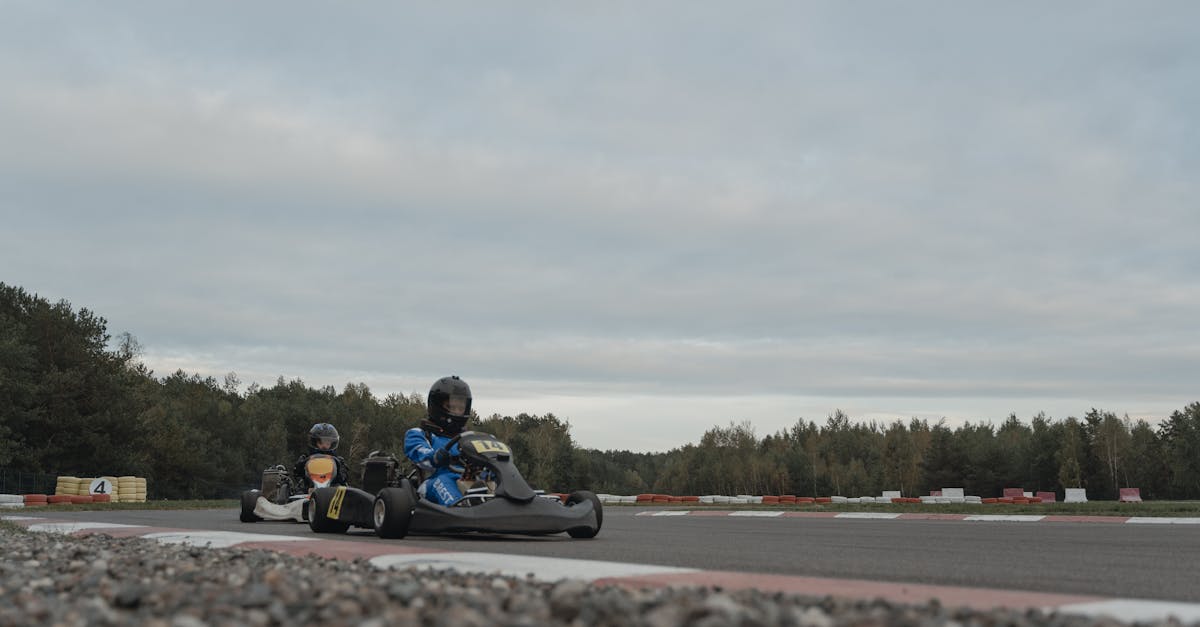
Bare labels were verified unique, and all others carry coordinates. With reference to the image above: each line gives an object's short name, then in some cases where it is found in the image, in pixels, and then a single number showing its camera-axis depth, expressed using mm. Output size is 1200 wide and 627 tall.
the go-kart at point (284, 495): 17078
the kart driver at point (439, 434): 11281
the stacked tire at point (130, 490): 39062
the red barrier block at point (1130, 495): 41384
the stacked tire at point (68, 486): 37625
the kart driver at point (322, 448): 17969
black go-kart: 10422
